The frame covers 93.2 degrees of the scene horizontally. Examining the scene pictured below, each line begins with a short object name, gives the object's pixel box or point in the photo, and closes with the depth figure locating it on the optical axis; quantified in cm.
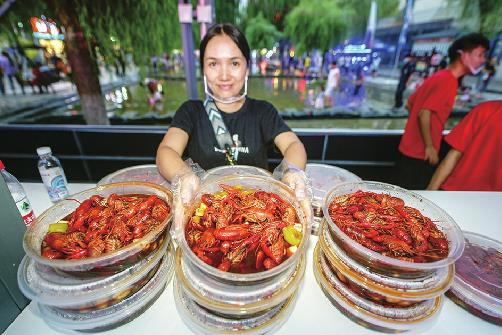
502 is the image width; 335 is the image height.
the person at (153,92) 579
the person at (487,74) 454
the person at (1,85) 594
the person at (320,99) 575
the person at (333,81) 508
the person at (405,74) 489
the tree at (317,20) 449
